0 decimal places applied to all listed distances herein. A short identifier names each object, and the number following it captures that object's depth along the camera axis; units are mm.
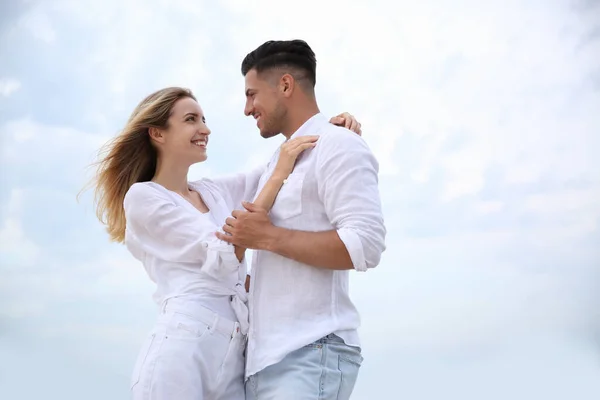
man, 2693
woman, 2916
